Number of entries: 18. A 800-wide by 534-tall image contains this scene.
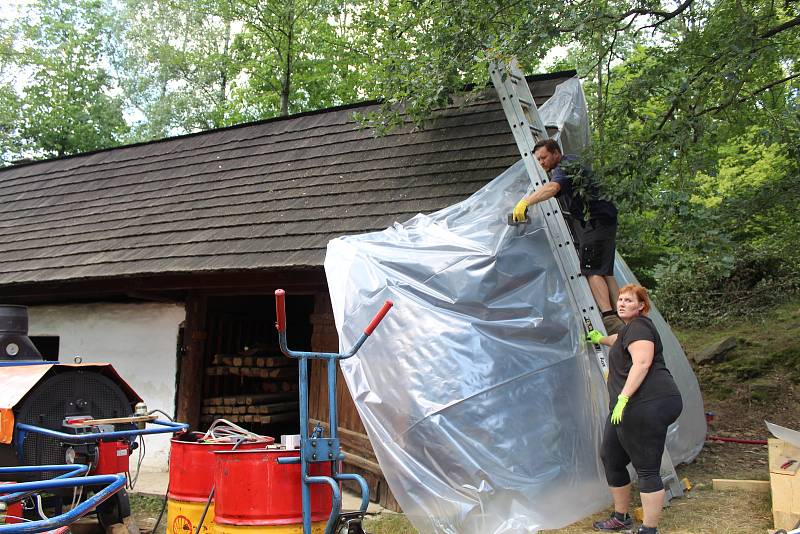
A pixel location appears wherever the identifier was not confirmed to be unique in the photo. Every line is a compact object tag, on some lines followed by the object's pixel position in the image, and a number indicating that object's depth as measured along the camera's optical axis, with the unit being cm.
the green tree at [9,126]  2295
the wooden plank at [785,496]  404
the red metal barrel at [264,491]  330
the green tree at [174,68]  2397
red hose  673
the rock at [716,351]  985
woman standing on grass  392
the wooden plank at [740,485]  501
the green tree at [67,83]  2342
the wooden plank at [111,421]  394
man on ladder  471
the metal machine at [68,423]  392
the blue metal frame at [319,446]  304
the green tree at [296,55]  1858
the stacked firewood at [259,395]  794
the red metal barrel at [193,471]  409
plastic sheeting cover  408
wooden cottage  686
